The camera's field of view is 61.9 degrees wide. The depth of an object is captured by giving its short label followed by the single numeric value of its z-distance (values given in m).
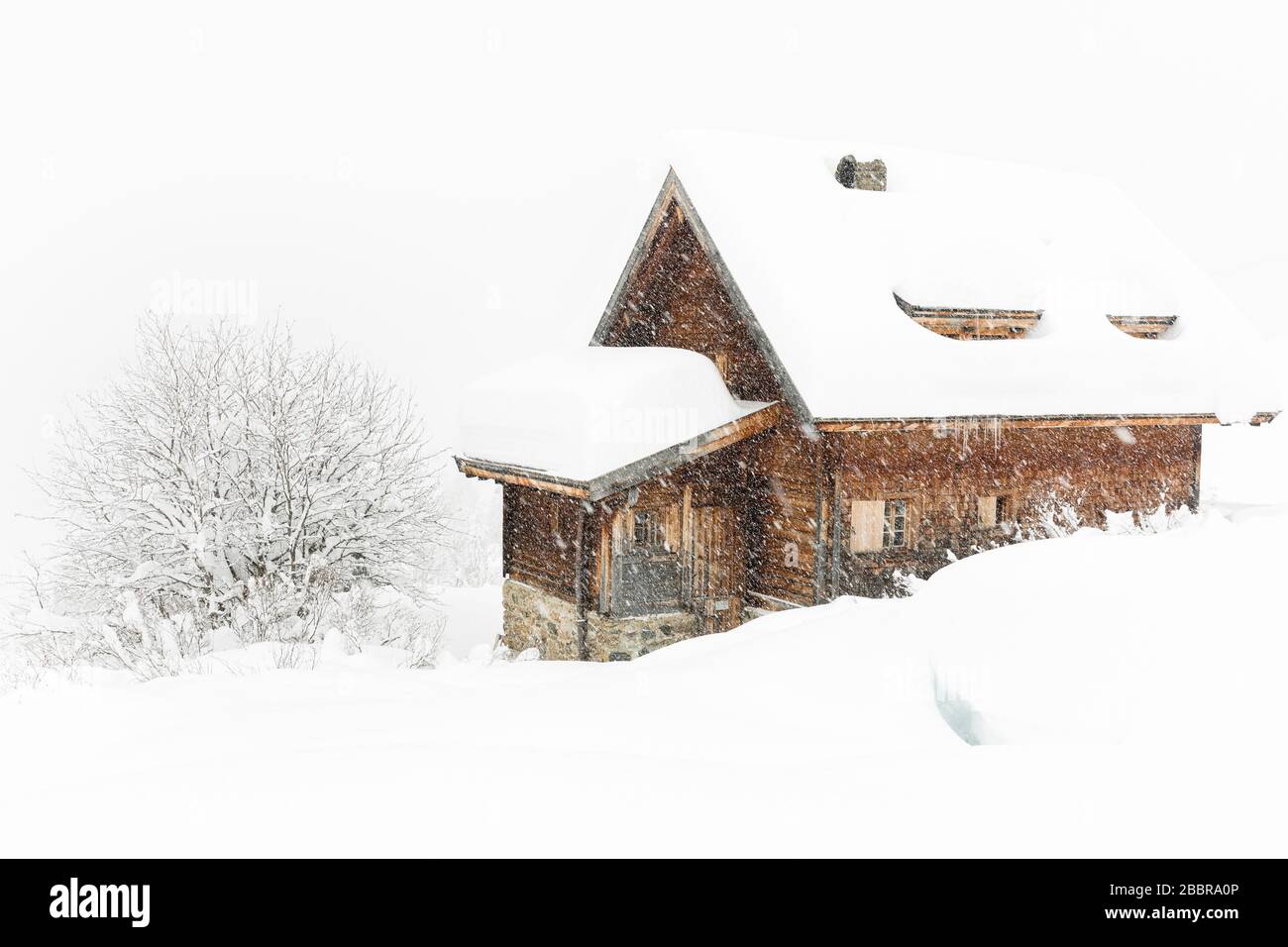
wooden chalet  13.18
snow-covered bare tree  17.80
